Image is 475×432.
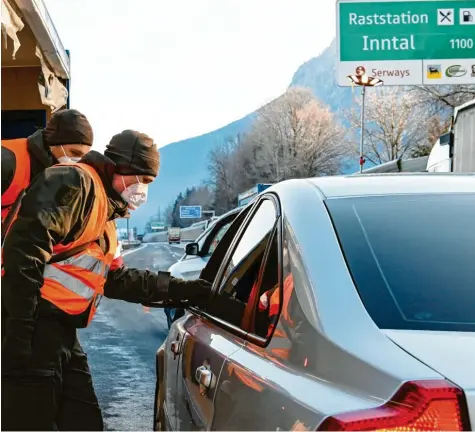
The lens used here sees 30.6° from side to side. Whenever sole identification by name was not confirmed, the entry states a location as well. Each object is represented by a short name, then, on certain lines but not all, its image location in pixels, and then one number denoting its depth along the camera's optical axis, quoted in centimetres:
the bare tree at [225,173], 10061
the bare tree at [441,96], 4038
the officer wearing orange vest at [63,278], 341
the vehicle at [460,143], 1105
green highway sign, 2061
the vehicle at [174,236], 11662
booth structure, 837
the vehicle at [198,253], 942
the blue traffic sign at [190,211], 10788
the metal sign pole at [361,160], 3499
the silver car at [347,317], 177
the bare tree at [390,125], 5819
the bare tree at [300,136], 8200
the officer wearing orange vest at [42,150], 415
